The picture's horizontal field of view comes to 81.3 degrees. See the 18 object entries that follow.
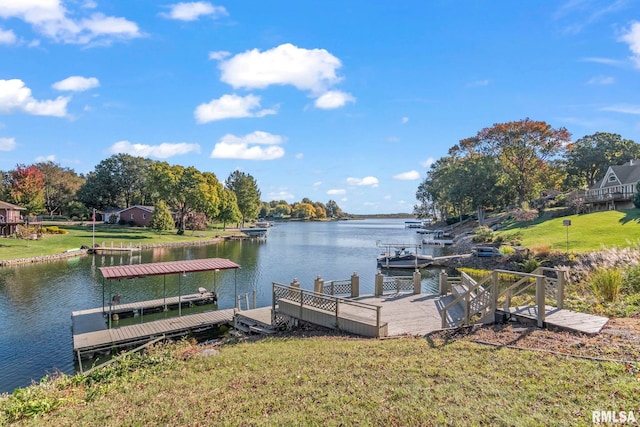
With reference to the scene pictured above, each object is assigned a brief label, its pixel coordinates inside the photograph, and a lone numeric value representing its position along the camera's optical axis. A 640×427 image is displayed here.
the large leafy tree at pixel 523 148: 59.75
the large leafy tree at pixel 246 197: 98.00
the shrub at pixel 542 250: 29.59
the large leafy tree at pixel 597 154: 69.56
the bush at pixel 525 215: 49.72
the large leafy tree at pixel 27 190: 64.19
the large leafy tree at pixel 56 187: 80.81
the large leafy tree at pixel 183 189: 65.12
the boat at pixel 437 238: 59.15
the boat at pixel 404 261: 39.88
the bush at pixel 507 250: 33.50
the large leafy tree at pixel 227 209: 79.88
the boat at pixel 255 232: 79.86
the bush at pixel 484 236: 42.81
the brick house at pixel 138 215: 76.00
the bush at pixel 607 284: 11.24
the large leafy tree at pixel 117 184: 84.56
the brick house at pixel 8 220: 47.50
